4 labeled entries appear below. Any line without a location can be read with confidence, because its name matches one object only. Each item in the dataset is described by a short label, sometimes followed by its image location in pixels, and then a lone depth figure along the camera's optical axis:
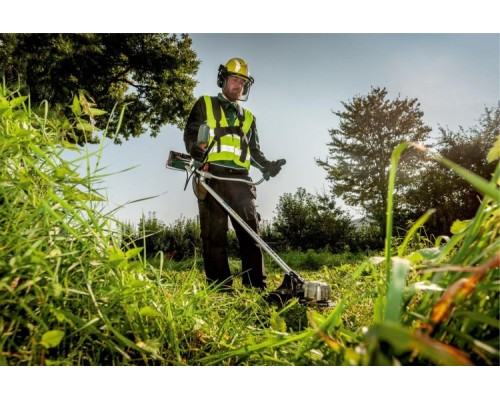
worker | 3.81
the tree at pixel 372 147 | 12.71
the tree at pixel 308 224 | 12.03
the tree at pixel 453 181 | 10.62
